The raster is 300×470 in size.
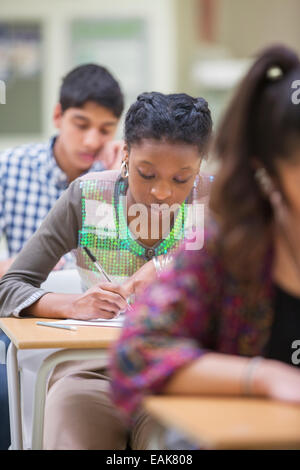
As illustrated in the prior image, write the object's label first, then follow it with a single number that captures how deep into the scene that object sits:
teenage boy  2.77
